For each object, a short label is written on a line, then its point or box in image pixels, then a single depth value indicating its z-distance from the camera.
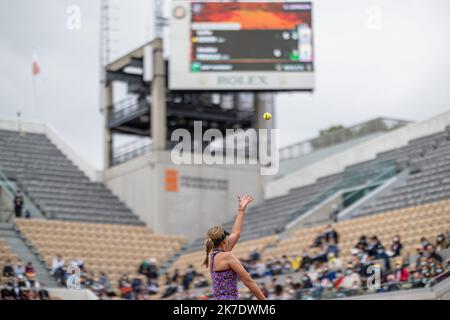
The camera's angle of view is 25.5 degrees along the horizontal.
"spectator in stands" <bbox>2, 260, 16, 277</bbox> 28.22
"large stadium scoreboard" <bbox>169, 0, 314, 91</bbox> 38.31
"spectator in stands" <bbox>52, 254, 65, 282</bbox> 30.53
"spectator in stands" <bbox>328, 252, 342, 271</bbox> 25.60
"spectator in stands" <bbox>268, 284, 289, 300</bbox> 25.70
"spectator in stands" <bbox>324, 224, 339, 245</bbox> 28.97
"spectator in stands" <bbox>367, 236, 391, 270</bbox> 24.09
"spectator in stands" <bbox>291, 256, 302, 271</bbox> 28.38
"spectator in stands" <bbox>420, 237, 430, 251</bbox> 23.73
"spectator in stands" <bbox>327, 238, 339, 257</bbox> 27.47
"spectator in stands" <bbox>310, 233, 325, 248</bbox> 29.55
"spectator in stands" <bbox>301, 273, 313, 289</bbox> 25.71
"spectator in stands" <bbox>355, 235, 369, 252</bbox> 25.74
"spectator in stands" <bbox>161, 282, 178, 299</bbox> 29.81
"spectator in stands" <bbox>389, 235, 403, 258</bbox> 24.75
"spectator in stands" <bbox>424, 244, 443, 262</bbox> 23.09
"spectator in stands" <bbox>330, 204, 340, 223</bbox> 32.88
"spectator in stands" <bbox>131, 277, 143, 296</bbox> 30.08
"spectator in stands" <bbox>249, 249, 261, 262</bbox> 31.00
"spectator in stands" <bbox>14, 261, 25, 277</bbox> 28.85
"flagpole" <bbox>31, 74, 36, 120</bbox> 42.67
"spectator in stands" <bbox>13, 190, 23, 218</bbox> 35.94
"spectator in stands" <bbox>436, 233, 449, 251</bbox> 23.55
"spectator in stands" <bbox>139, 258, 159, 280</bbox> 32.81
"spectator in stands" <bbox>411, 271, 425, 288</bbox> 21.55
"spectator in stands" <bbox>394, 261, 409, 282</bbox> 22.70
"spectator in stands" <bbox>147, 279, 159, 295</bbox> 30.30
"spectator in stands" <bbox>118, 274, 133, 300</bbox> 29.64
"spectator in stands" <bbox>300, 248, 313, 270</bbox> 27.77
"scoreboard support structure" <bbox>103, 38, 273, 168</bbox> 39.94
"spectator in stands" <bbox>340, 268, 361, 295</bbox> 23.53
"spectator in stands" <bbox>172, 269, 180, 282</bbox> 31.33
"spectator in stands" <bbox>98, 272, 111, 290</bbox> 30.68
